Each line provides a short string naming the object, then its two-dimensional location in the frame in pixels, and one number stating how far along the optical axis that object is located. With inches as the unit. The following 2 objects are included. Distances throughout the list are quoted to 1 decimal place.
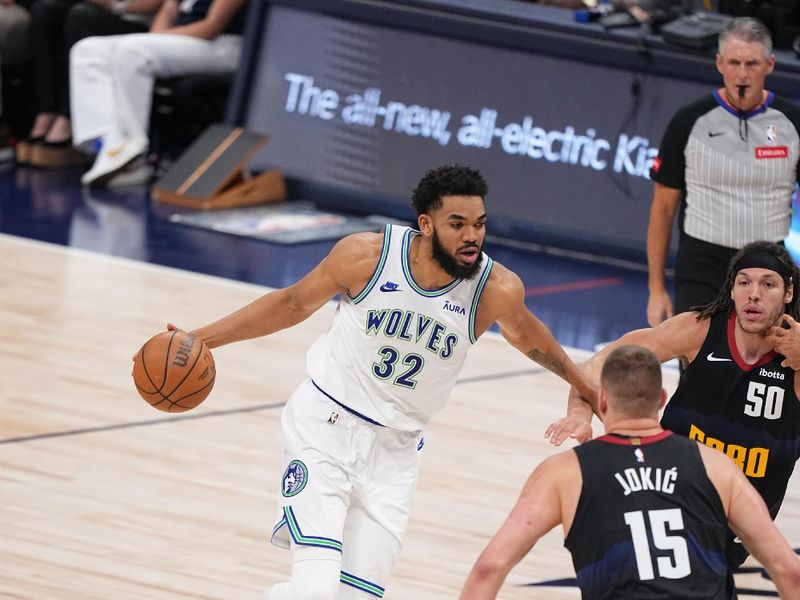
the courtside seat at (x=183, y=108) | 1099.3
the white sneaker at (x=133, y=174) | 1108.5
